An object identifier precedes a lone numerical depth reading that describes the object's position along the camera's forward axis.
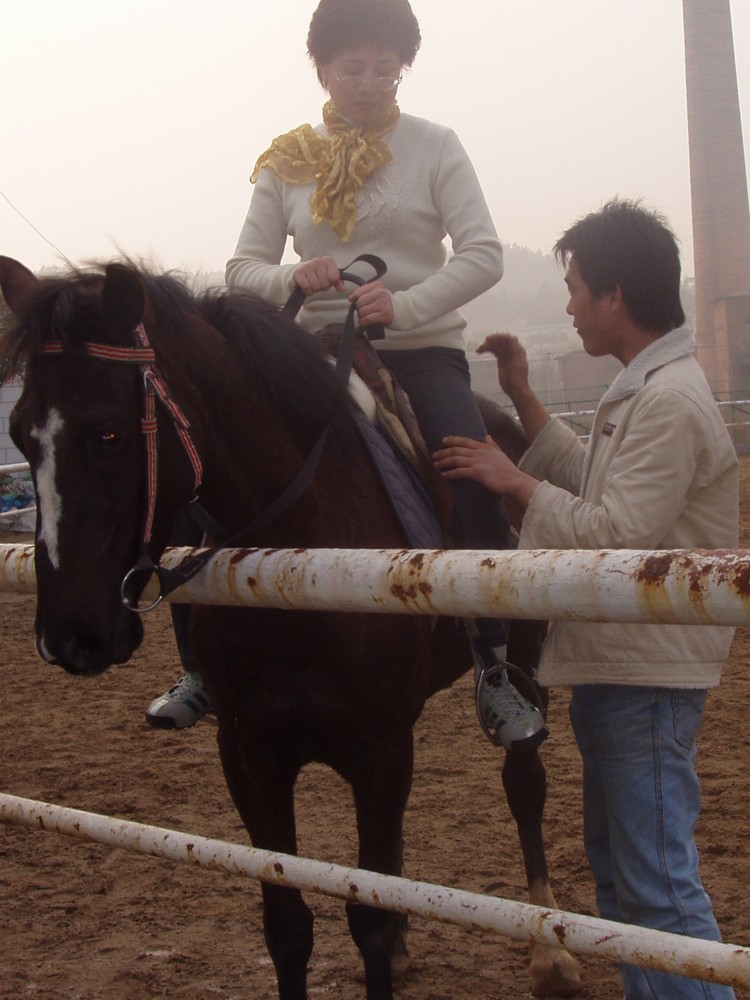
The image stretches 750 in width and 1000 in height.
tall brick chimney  46.66
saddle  2.74
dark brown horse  1.94
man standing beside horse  2.03
